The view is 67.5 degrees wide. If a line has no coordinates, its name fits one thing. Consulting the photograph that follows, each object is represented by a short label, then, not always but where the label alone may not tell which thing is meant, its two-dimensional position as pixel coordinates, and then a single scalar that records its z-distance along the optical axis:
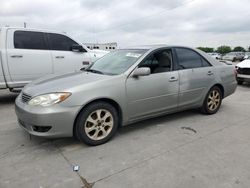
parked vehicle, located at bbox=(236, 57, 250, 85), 6.71
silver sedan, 2.46
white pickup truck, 4.36
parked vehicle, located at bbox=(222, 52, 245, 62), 24.06
